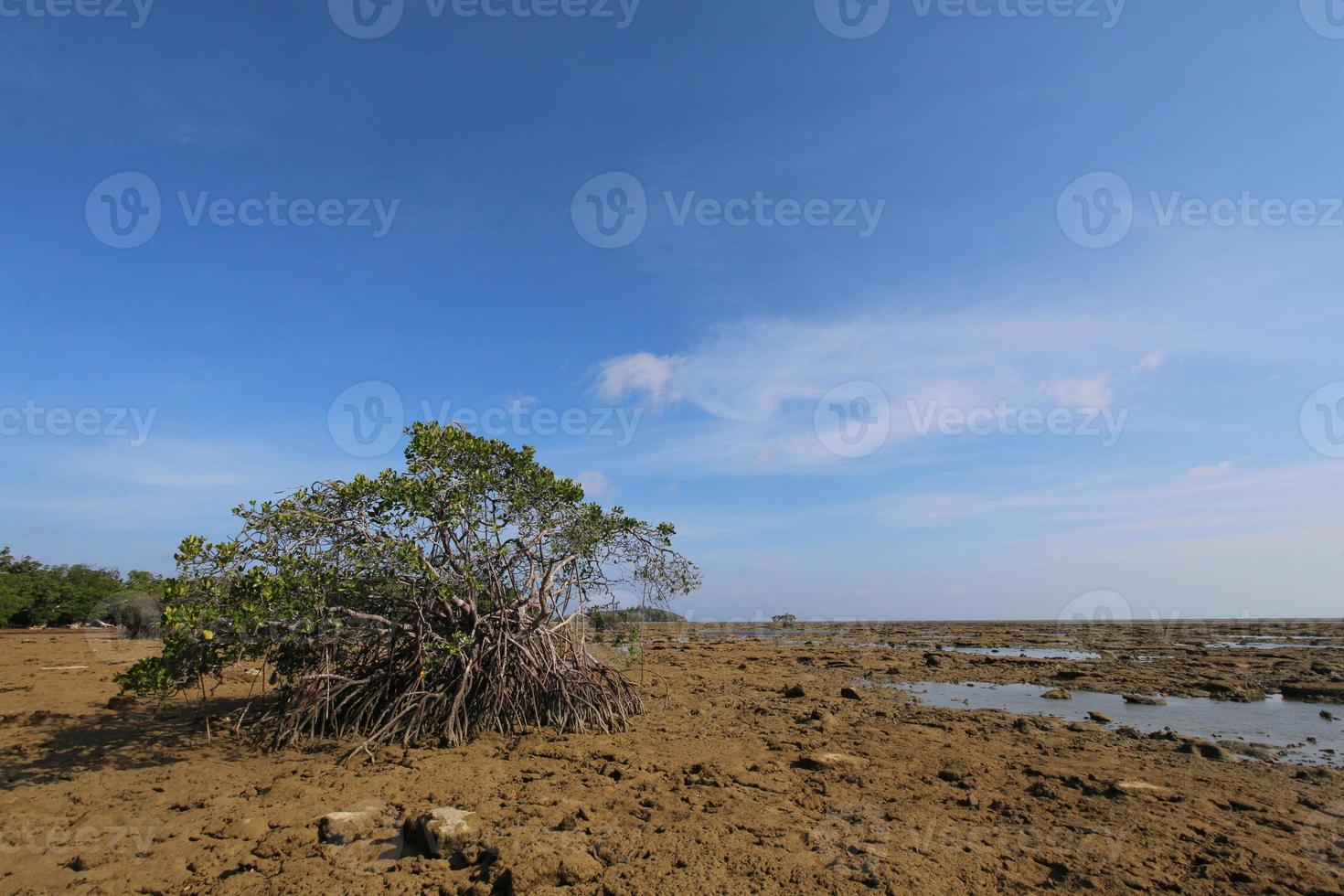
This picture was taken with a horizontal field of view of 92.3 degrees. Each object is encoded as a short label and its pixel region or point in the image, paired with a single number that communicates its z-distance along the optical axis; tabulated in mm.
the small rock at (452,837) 5305
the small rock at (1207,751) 8508
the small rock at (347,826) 5684
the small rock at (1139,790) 6891
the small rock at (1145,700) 12595
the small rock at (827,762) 7825
